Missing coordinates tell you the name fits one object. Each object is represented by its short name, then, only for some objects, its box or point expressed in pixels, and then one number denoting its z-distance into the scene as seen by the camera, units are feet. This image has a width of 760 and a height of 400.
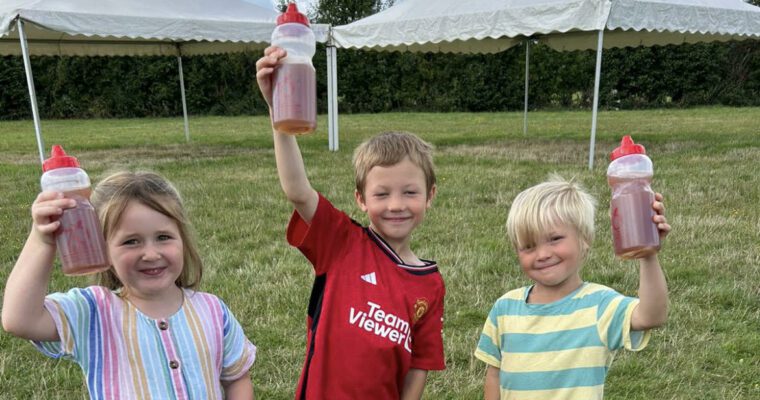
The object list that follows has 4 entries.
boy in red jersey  5.85
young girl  4.87
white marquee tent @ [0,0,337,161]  23.62
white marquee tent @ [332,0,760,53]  23.82
